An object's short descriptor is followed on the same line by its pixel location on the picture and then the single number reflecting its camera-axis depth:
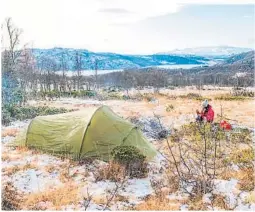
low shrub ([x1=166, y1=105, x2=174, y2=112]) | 13.90
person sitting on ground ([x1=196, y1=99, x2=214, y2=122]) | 9.87
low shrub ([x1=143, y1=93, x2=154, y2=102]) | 21.43
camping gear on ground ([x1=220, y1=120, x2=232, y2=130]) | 9.51
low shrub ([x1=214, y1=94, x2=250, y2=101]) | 21.01
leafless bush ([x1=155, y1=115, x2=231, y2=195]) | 5.39
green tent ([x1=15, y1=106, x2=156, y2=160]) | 6.76
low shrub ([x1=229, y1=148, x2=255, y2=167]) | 6.90
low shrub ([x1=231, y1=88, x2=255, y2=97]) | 25.48
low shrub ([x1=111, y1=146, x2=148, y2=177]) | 5.99
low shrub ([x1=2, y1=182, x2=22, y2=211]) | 4.76
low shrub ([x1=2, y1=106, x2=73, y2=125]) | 11.66
